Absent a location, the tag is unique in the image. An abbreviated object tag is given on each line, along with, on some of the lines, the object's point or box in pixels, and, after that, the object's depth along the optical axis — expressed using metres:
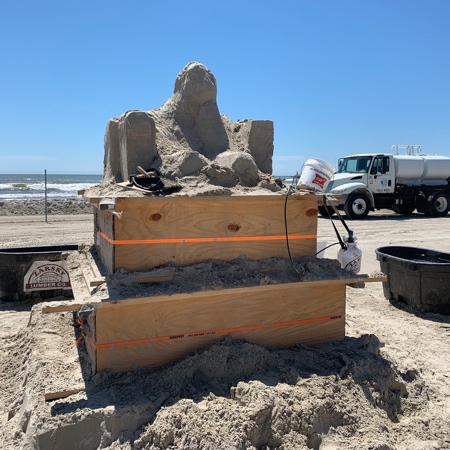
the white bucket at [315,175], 3.57
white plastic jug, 3.74
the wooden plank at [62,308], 2.75
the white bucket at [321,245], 4.18
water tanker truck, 14.98
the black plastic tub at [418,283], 4.97
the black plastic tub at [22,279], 5.08
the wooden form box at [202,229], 3.12
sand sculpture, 3.79
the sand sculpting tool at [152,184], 3.30
